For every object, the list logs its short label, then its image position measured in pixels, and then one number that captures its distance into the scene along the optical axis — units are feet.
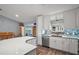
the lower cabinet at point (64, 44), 7.17
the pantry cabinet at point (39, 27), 7.85
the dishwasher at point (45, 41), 8.18
